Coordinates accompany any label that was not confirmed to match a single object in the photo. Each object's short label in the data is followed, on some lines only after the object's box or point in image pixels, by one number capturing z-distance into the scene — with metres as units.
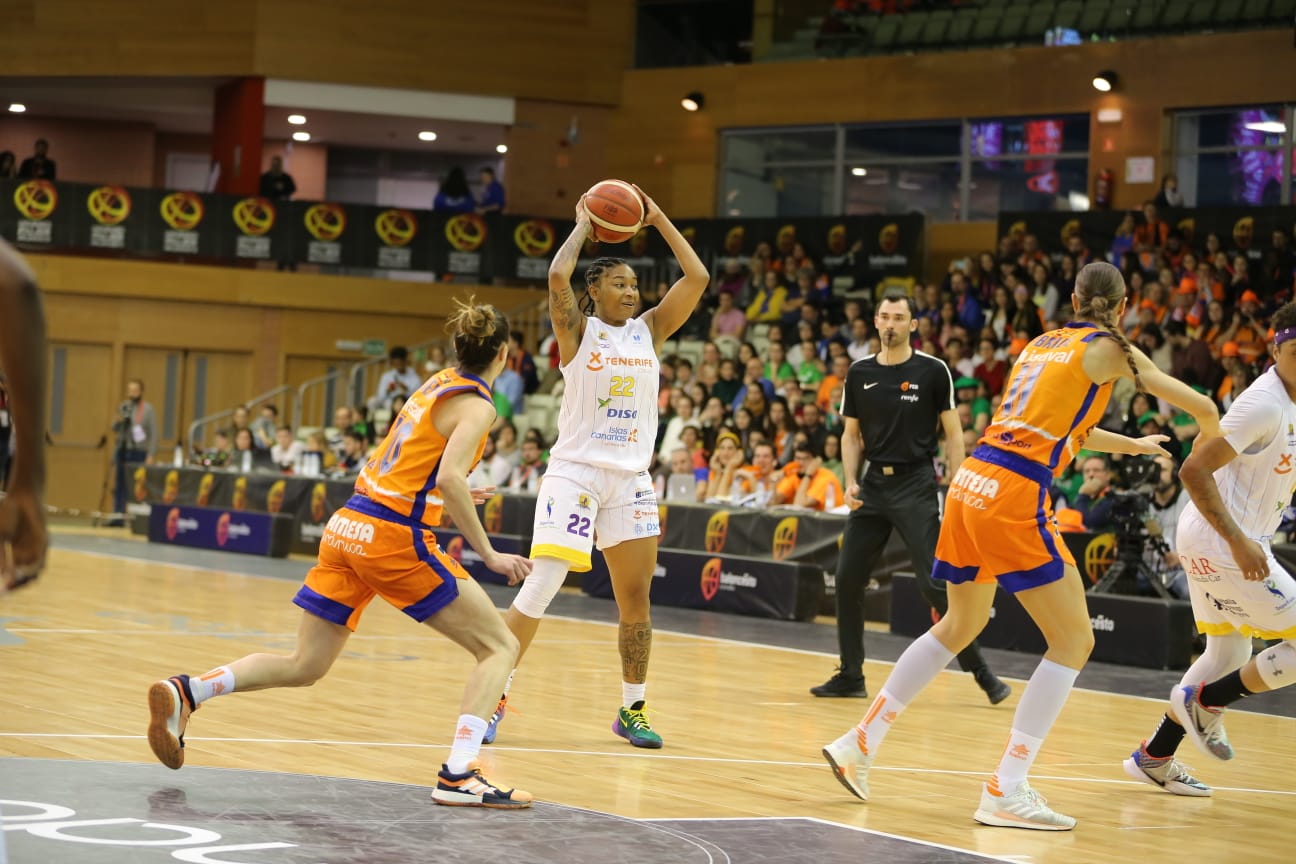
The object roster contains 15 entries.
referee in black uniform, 8.59
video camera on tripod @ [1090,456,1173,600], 10.61
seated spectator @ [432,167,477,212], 25.62
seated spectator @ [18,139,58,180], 25.62
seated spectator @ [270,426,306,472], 19.92
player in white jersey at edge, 5.96
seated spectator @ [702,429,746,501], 15.45
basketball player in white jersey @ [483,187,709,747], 6.66
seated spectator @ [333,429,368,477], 18.75
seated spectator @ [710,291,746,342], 21.05
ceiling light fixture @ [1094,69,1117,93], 21.80
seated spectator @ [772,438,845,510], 14.23
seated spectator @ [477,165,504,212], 25.62
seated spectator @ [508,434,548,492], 17.50
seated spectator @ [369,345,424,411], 21.38
